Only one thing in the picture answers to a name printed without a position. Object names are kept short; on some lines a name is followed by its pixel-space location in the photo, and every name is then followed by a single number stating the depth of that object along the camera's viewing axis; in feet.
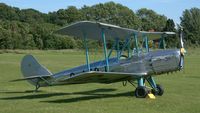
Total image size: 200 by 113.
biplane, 46.16
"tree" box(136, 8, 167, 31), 472.03
